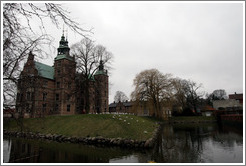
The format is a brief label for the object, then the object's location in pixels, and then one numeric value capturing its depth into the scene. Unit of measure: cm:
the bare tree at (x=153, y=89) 3045
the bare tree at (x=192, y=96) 4756
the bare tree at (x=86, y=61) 2353
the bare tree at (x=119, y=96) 7600
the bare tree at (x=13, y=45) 373
